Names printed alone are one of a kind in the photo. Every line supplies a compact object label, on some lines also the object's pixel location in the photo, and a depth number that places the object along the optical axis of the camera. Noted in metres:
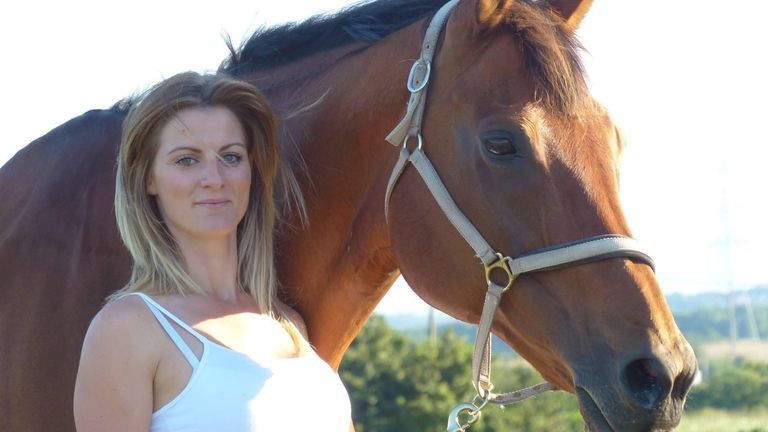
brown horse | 3.02
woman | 2.82
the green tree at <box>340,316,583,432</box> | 23.64
